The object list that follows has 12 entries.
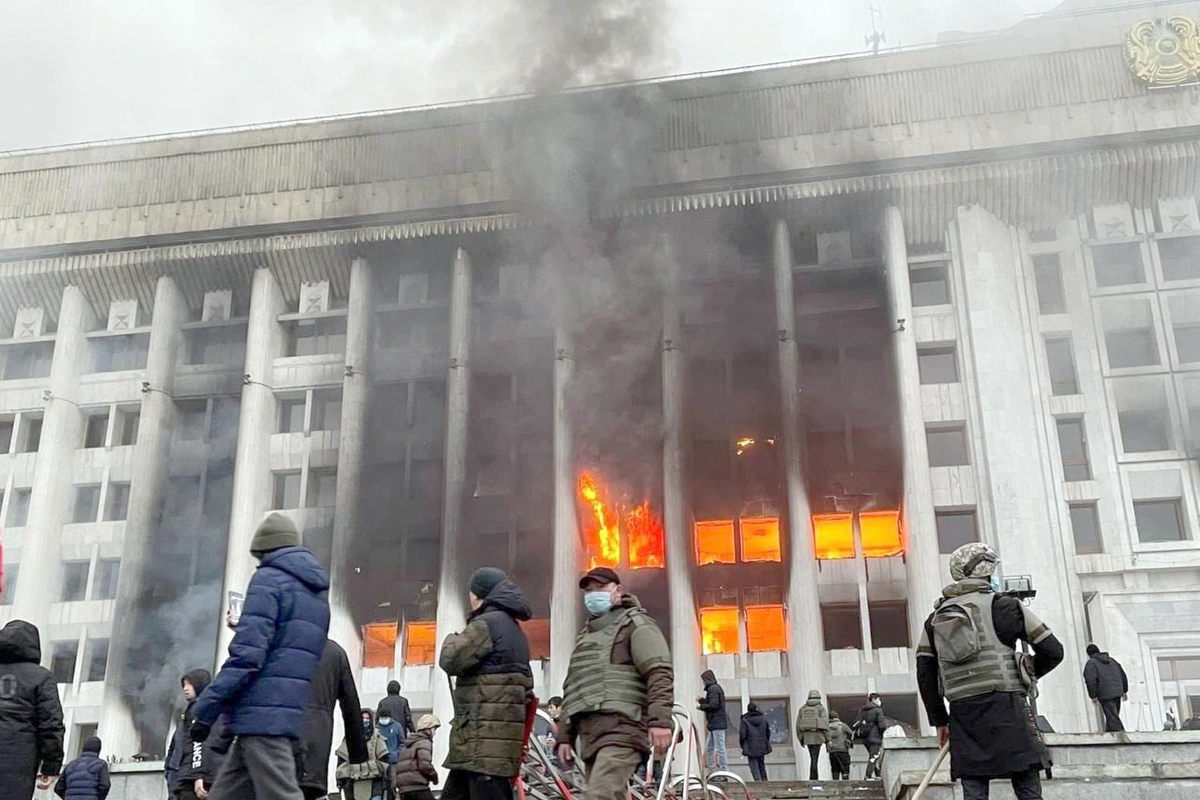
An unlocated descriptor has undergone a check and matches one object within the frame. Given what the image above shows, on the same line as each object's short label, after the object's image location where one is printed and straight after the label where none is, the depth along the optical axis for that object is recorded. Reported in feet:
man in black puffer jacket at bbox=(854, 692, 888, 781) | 61.72
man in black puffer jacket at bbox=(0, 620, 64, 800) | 21.62
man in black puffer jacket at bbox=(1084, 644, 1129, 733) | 51.42
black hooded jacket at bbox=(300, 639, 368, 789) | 19.66
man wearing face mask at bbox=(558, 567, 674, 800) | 18.47
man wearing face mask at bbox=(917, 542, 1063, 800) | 19.02
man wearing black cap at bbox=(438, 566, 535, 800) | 19.03
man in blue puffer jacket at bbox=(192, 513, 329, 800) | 16.38
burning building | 97.19
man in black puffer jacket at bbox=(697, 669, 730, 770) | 56.95
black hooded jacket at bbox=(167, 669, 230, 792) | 19.81
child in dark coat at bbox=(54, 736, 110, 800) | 35.27
